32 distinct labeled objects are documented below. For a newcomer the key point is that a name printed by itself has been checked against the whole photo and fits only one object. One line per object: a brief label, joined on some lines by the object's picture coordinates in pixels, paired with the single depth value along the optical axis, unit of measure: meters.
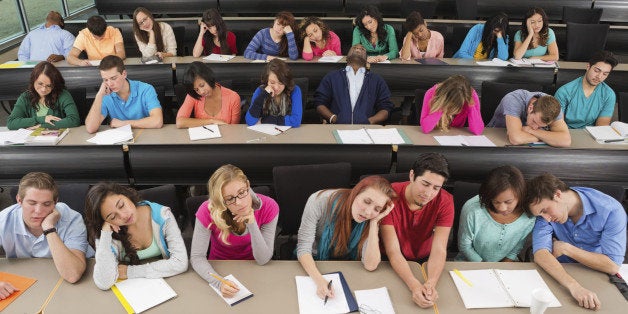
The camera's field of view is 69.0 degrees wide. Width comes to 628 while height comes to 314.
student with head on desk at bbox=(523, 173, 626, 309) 2.24
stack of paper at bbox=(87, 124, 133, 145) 3.34
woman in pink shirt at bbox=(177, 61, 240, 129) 3.61
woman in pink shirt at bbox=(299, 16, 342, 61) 4.96
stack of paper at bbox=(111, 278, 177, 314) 1.99
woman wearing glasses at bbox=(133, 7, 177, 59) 4.89
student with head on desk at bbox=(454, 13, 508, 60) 4.96
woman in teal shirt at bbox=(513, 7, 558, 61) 4.93
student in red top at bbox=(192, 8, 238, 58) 4.98
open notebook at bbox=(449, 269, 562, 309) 2.03
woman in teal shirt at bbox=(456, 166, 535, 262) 2.29
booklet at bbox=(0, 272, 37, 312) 2.02
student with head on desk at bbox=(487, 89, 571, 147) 3.22
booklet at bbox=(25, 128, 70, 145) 3.35
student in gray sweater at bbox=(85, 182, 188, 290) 2.12
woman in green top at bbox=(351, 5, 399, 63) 4.99
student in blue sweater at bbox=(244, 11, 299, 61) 4.92
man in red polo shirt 2.22
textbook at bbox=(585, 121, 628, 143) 3.46
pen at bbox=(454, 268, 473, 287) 2.15
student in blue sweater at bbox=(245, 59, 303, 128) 3.55
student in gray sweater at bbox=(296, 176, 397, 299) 2.21
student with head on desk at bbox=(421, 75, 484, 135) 3.40
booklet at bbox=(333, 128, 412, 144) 3.37
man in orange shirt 4.91
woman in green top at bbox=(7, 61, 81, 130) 3.52
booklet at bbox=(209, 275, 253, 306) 2.01
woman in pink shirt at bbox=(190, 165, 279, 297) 2.17
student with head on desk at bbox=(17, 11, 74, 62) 5.13
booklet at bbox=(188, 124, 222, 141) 3.45
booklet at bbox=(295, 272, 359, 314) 1.98
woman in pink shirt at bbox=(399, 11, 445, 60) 4.95
